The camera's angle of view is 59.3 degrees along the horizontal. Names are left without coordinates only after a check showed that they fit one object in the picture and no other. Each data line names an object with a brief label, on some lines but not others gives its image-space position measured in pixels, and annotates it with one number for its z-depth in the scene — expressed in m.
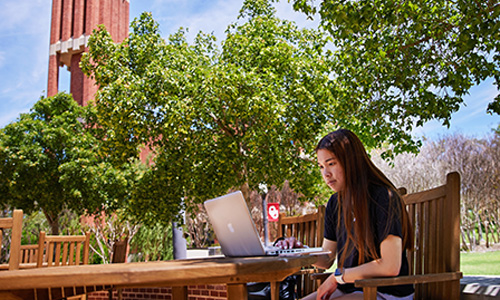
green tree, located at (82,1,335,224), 10.23
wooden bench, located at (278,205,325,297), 3.41
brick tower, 32.12
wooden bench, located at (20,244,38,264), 8.10
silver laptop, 2.24
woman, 2.08
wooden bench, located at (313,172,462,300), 2.31
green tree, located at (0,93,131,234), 17.64
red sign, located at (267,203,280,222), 17.24
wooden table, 1.49
